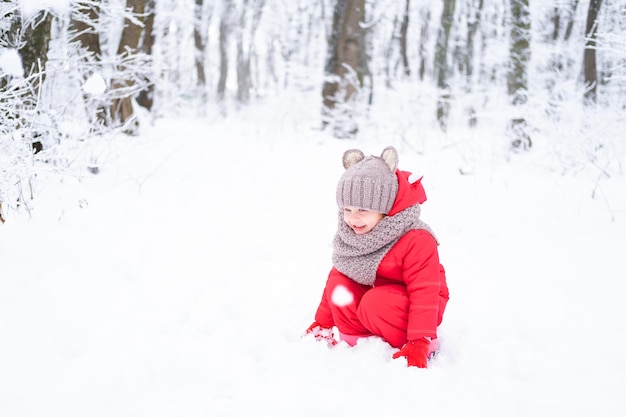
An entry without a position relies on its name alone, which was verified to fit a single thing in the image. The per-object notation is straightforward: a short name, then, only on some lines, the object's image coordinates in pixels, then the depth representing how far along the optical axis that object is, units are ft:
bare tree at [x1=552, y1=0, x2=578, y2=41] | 33.56
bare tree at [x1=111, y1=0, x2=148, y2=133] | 17.48
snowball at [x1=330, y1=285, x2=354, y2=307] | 6.85
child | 6.11
